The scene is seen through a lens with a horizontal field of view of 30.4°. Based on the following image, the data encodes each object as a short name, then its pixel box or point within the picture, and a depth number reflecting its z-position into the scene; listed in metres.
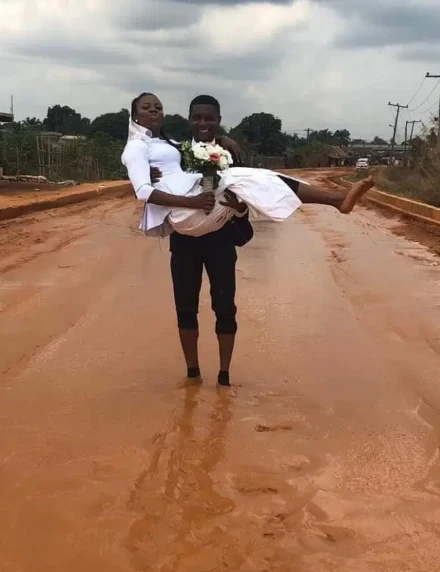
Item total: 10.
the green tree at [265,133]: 77.94
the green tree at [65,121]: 91.69
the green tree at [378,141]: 139.57
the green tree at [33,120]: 59.86
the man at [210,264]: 4.36
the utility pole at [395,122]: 79.50
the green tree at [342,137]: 119.88
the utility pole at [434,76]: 42.84
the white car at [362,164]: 71.88
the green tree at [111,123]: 70.12
